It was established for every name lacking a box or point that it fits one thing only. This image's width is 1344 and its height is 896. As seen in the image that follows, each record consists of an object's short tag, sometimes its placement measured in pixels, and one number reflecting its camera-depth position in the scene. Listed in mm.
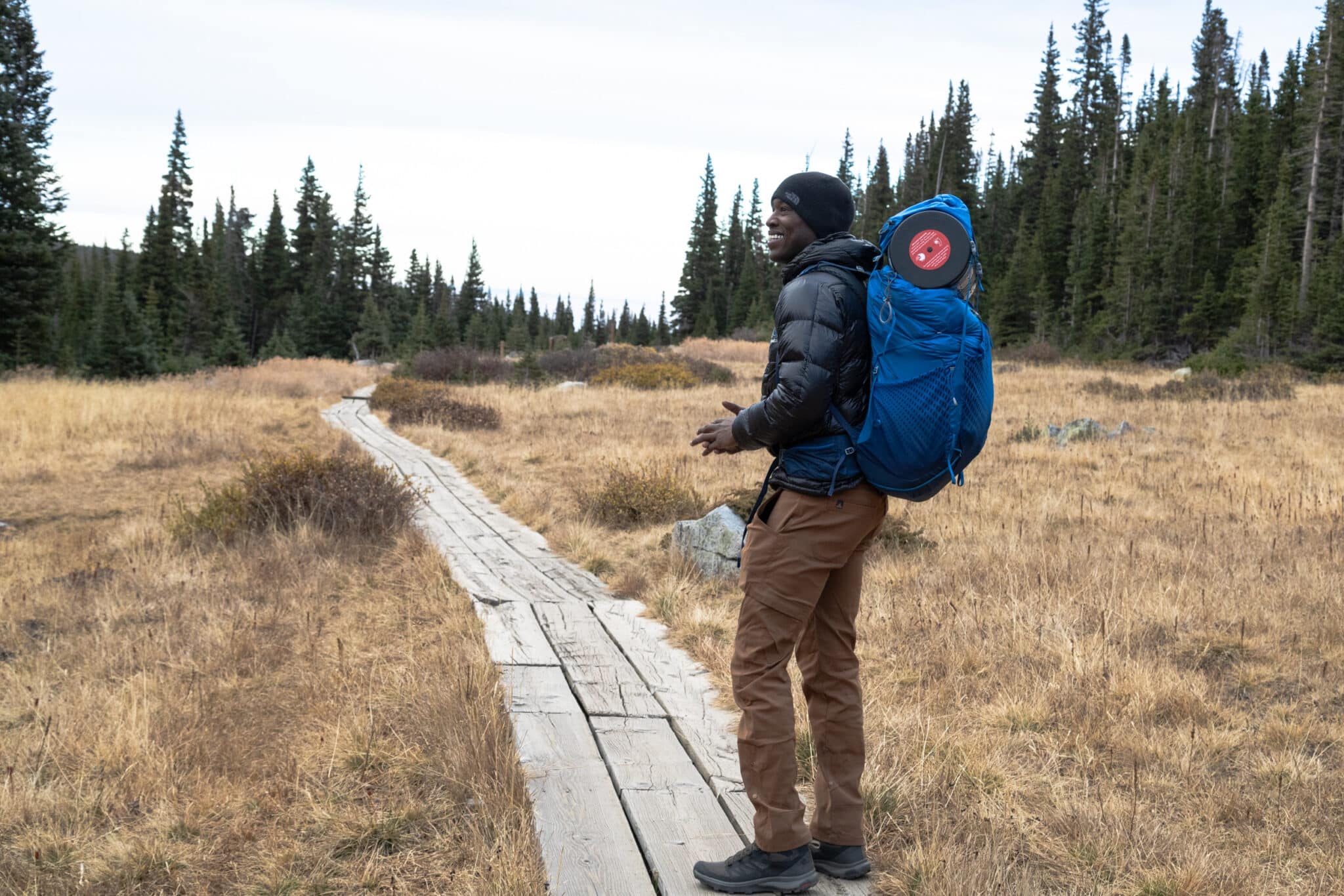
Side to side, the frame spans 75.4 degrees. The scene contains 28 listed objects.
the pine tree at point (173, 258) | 52625
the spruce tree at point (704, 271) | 78250
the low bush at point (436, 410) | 15992
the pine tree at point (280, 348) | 48906
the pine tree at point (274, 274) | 62625
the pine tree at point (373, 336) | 54500
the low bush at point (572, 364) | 28578
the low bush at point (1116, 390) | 19047
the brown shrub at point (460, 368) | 26453
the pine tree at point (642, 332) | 84875
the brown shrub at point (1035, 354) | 37000
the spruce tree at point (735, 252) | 80750
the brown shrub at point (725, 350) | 39656
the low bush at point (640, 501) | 8227
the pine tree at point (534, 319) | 89775
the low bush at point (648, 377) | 24406
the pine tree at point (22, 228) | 25250
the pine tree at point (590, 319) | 91500
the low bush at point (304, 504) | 7730
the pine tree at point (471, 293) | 74062
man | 2344
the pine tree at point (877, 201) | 65000
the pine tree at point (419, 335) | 48500
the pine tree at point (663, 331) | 79000
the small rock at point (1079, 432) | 13078
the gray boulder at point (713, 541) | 6188
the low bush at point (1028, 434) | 13609
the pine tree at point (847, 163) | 80331
